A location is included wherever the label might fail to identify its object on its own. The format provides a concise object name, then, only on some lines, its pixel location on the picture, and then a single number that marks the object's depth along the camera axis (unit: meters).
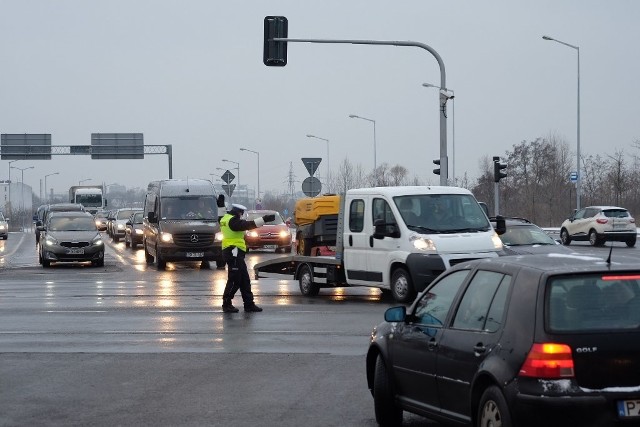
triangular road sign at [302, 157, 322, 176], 43.81
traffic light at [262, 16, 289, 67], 27.77
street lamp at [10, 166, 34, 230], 148.12
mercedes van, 34.25
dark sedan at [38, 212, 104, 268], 35.69
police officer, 19.38
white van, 19.98
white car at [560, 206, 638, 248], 46.75
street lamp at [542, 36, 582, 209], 56.00
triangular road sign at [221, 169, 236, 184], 59.19
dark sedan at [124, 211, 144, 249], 51.00
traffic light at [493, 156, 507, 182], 32.17
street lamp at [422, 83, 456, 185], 30.66
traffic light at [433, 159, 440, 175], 33.17
